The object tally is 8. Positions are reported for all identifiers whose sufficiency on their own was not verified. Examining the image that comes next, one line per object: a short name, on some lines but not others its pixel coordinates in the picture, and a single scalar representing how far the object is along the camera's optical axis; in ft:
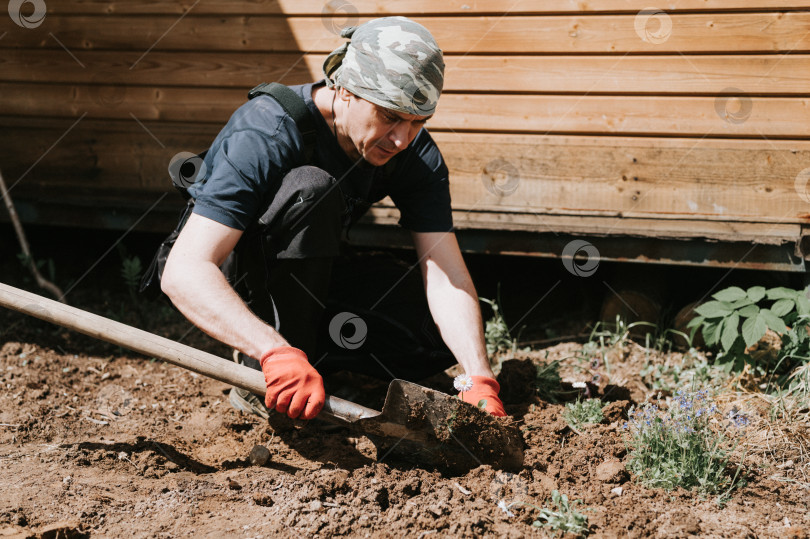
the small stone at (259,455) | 8.77
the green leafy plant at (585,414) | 9.28
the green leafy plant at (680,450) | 7.86
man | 7.61
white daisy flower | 8.53
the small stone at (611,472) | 7.98
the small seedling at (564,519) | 7.00
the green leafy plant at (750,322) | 10.30
